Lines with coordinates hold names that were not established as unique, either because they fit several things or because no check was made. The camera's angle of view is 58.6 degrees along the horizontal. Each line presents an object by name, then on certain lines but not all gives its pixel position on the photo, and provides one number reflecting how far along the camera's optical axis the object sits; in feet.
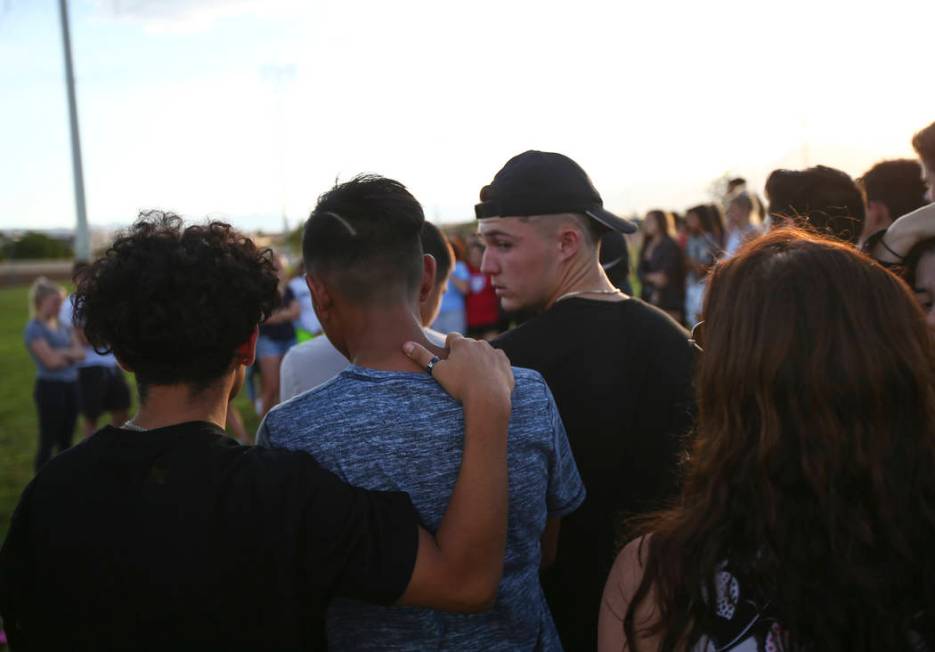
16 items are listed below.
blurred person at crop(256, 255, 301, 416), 25.44
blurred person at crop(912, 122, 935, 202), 8.46
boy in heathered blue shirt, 5.34
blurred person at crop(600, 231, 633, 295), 12.31
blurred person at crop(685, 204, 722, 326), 34.60
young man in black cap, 7.41
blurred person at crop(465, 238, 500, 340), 33.58
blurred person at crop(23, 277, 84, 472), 23.15
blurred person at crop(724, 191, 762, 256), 24.25
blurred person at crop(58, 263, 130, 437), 23.34
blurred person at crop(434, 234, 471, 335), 31.40
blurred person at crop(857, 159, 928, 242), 10.83
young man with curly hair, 4.80
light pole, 54.60
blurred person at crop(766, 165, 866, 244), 9.79
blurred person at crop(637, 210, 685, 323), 34.50
